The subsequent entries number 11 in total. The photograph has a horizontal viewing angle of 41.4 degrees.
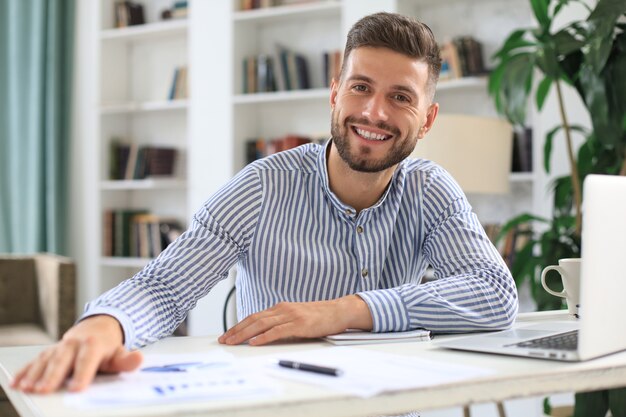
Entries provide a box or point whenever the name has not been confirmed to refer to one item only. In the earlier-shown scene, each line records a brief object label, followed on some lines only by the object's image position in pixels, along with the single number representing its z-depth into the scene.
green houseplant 2.49
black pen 1.01
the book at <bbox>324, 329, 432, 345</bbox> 1.31
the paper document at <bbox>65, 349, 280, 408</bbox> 0.89
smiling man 1.47
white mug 1.62
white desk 0.86
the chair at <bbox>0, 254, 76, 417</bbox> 3.62
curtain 5.00
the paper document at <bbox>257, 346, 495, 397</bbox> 0.96
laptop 1.10
